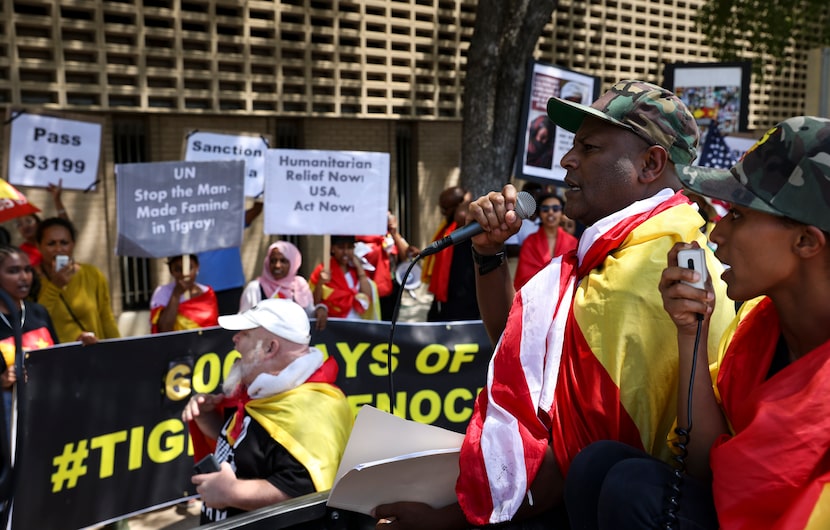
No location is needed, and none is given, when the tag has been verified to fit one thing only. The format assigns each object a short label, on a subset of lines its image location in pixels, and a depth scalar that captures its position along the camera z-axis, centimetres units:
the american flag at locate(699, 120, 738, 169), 786
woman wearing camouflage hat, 133
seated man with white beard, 272
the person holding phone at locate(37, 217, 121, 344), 514
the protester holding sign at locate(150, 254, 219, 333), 537
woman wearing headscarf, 561
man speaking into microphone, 174
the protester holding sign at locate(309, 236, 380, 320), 603
